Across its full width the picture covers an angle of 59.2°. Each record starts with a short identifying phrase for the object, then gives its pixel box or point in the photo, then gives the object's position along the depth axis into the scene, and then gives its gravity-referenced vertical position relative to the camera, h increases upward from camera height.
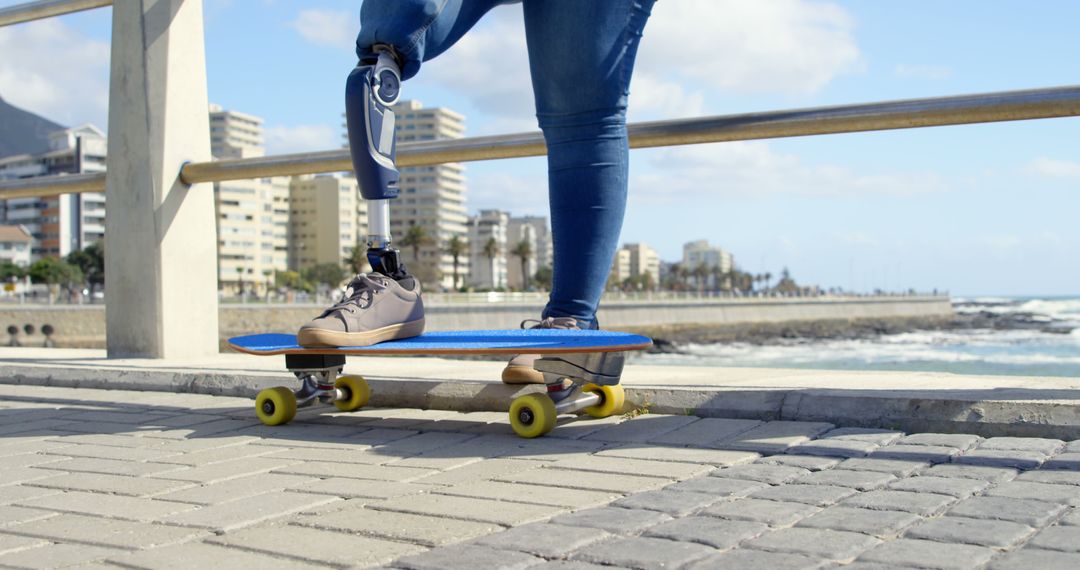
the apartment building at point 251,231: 124.94 +10.00
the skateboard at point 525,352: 2.44 -0.18
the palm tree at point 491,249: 111.50 +5.69
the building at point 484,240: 169.25 +10.86
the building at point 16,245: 111.88 +7.58
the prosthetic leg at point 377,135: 2.59 +0.46
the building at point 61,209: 118.62 +12.94
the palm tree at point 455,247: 101.62 +5.54
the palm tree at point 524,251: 108.88 +5.20
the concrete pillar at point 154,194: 4.96 +0.58
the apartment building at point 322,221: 146.00 +12.44
